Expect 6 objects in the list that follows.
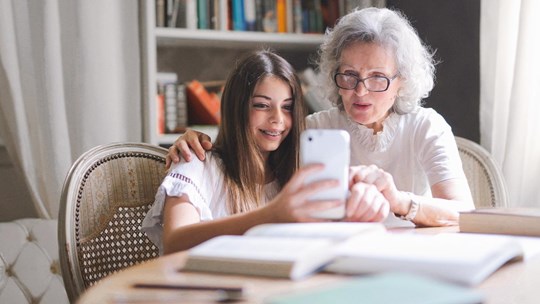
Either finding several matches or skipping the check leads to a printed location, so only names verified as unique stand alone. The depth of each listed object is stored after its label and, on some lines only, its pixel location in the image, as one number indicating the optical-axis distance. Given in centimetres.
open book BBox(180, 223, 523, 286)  86
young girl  156
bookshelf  273
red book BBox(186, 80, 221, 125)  293
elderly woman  181
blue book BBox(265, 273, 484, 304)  62
